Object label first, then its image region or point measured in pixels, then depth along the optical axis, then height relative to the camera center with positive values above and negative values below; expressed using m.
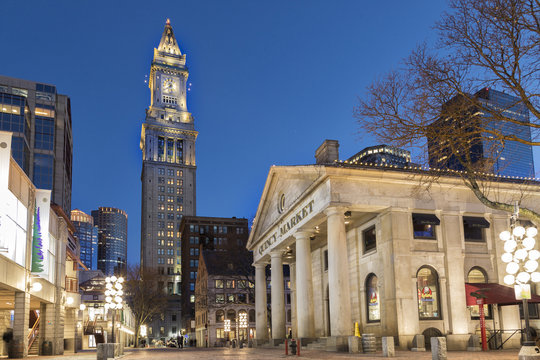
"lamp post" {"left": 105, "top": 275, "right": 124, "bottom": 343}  29.05 -0.10
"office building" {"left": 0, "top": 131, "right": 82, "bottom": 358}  26.45 +1.41
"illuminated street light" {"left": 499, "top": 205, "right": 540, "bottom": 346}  16.20 +0.64
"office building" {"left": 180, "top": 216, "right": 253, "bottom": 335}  142.12 +13.23
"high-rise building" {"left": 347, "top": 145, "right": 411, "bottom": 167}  60.34 +14.70
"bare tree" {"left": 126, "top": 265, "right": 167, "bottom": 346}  91.70 -0.74
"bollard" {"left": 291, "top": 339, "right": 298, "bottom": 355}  27.69 -3.14
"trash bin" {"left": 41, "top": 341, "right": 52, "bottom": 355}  36.88 -3.81
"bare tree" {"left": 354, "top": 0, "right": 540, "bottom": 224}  16.05 +6.11
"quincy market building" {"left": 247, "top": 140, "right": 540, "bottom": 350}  28.59 +1.84
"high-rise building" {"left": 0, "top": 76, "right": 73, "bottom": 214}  108.25 +35.57
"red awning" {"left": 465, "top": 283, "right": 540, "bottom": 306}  27.62 -0.70
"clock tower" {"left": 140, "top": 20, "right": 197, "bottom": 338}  168.38 +32.32
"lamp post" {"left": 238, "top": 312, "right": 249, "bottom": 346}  55.34 -3.28
